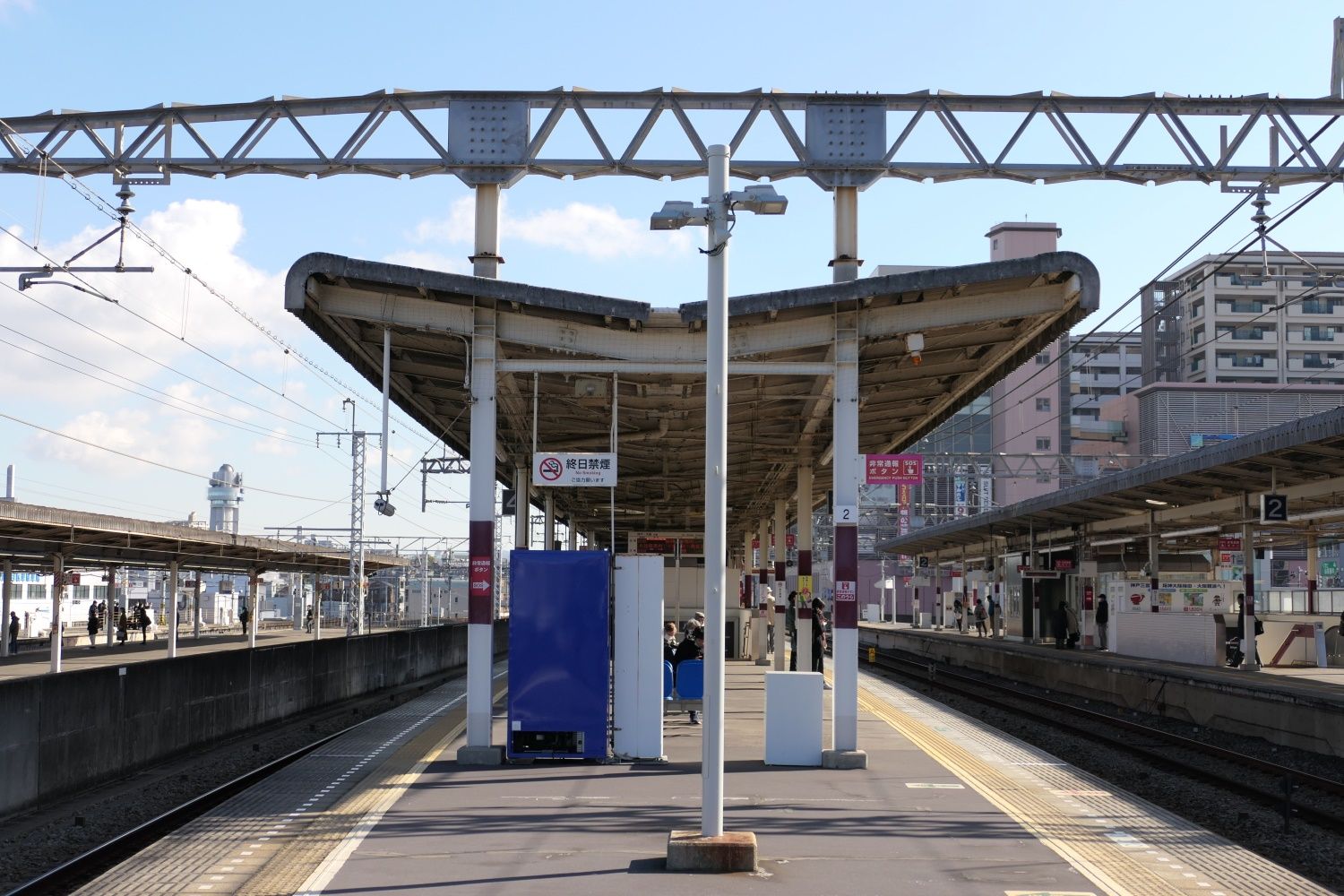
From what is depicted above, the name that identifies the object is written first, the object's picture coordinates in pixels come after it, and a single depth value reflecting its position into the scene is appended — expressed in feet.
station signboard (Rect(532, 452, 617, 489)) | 45.83
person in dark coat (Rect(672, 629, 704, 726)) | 61.93
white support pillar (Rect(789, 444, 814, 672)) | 79.51
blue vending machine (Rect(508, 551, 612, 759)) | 44.06
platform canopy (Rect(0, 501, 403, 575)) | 83.25
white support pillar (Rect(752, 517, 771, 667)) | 100.75
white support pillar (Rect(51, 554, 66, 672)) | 88.98
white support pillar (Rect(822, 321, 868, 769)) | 44.32
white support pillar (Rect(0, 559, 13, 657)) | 115.65
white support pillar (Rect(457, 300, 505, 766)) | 44.62
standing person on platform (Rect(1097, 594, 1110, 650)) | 124.26
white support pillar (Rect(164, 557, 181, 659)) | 114.83
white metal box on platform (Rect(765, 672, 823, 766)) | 43.98
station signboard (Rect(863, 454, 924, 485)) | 48.21
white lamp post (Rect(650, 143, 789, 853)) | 29.60
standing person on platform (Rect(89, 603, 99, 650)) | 142.85
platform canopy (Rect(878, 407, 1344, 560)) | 73.77
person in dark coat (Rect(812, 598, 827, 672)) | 77.21
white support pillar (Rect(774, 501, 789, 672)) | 94.80
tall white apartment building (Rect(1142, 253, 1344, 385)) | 304.71
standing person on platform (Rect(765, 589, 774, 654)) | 99.08
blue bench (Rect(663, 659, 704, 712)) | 57.93
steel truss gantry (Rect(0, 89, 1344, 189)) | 53.21
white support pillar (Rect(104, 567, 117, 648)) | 150.71
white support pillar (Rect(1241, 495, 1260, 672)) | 87.66
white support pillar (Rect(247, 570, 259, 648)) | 137.00
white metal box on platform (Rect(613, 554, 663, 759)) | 44.65
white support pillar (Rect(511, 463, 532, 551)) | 81.30
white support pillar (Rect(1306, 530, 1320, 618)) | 129.80
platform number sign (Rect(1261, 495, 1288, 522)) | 80.59
